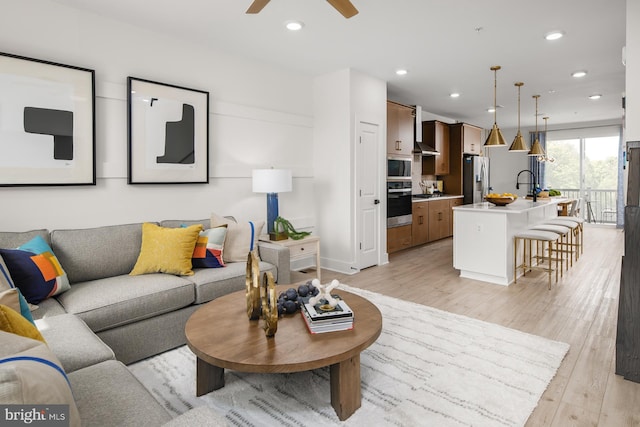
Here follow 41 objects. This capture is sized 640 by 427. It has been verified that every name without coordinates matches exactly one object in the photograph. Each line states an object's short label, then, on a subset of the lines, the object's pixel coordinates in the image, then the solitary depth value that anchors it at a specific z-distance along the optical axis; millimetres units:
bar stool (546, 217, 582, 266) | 5102
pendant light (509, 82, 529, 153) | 5579
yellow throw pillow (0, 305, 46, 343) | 1080
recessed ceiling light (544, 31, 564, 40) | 3484
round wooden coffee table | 1626
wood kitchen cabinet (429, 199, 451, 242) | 6929
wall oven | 5699
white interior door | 4789
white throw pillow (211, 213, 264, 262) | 3217
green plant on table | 3969
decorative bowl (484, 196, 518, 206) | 4632
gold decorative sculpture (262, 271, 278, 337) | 1785
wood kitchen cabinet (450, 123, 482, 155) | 7742
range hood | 6587
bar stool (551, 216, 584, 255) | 5367
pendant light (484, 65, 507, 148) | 4781
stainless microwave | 5605
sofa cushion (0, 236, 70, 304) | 2152
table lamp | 3820
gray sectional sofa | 1294
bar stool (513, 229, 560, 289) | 4125
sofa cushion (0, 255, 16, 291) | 1805
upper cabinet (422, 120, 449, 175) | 7383
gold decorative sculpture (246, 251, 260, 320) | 1956
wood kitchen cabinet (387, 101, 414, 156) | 5590
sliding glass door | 8680
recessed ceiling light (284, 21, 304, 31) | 3225
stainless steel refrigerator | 7883
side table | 3838
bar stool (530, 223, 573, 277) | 4422
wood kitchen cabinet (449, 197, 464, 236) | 7535
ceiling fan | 2102
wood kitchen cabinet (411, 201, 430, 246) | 6390
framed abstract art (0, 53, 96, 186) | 2584
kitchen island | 4168
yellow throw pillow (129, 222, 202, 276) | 2768
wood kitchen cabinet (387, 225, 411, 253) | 5789
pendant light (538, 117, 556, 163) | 7471
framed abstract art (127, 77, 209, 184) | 3215
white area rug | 1855
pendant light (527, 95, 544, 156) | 6450
